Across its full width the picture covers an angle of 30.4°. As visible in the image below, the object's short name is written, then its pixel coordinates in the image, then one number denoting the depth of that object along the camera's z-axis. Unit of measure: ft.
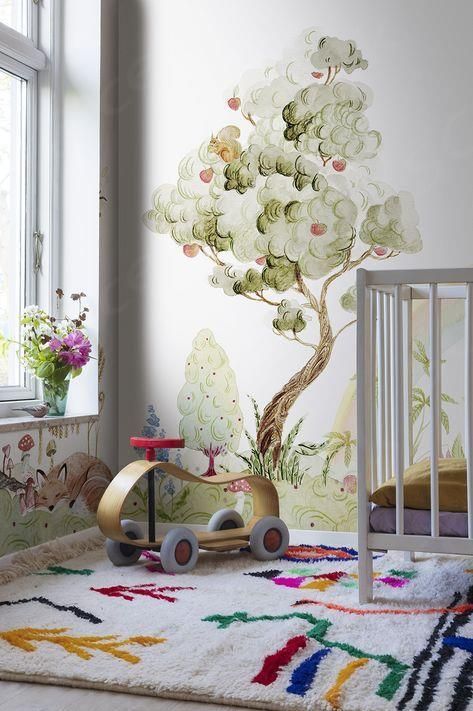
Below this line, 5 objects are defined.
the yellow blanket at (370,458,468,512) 6.72
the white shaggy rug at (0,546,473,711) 4.98
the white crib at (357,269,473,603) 6.58
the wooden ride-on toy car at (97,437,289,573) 8.11
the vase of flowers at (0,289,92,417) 9.18
